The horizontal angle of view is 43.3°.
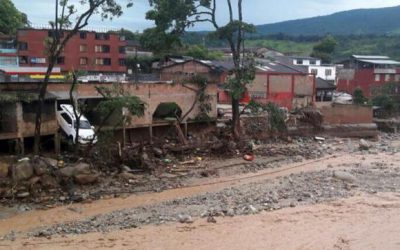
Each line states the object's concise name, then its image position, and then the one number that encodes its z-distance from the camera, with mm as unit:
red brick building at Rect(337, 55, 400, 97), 72375
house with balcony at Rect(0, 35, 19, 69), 62803
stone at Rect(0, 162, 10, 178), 21438
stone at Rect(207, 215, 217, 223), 16656
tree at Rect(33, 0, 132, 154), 23031
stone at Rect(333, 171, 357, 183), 24125
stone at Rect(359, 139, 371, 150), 36741
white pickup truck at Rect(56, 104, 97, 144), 26500
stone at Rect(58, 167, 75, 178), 22016
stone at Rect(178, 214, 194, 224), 16688
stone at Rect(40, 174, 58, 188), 21266
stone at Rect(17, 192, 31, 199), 20234
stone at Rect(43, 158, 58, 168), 22297
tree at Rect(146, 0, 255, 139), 32250
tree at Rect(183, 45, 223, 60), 74938
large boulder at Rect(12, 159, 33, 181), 20953
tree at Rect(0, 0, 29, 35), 74312
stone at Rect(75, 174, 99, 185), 22266
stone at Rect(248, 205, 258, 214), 17875
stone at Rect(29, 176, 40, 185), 20995
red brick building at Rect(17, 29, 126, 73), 63844
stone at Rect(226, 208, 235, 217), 17484
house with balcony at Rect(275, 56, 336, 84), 82012
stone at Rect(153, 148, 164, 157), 28278
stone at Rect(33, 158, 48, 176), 21453
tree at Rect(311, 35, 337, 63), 104750
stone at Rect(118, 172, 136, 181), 23898
